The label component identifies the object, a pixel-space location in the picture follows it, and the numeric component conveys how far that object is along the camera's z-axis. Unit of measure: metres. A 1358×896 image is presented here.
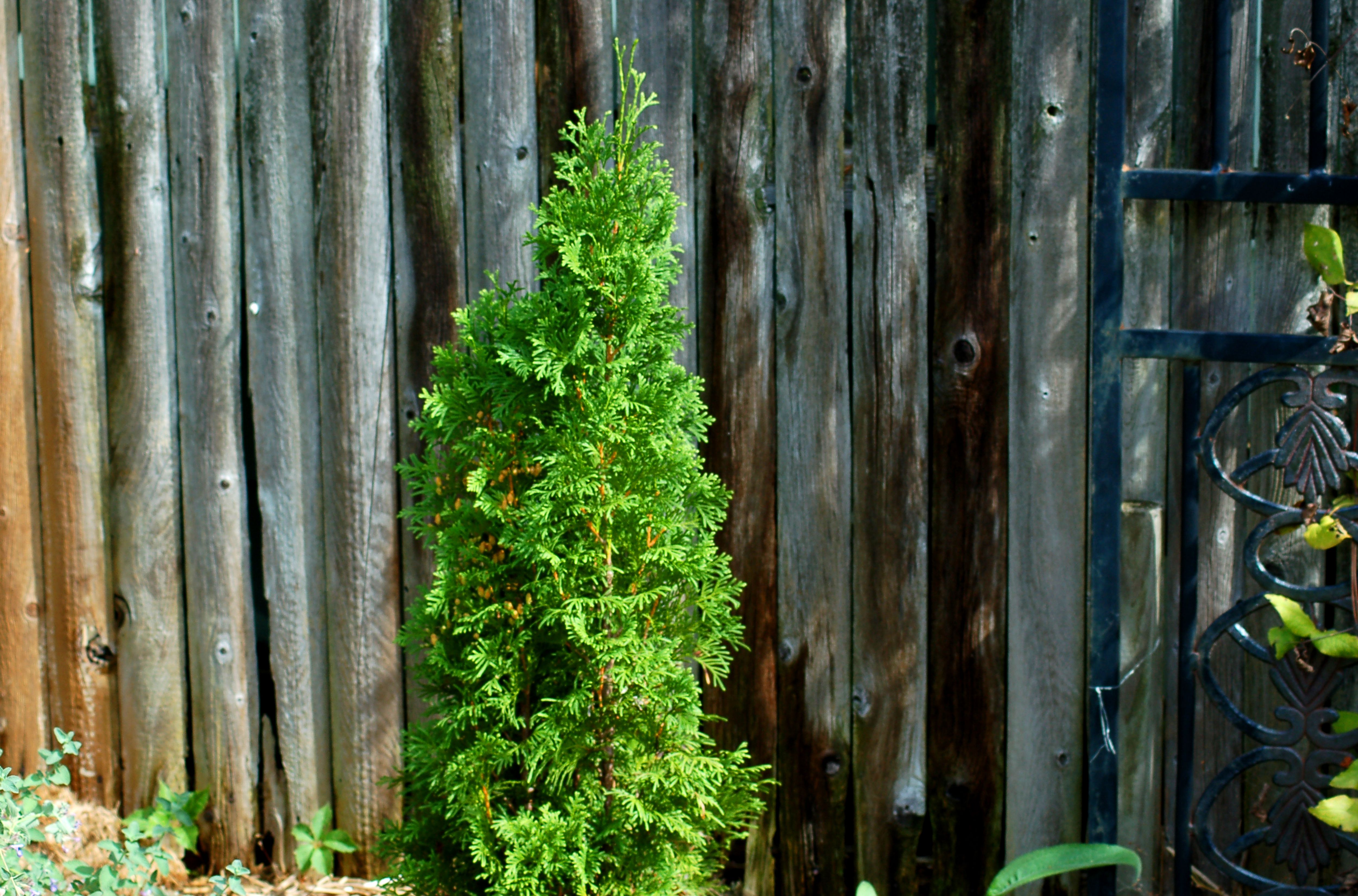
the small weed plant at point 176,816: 2.96
